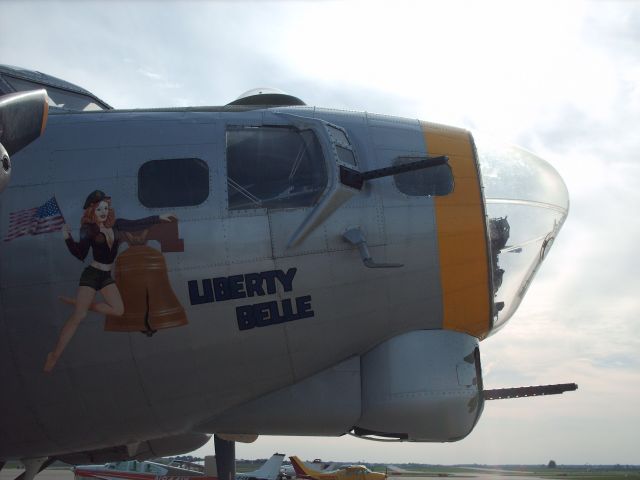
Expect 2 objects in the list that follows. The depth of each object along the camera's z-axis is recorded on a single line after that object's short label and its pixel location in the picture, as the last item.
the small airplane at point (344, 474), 51.66
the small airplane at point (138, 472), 35.38
